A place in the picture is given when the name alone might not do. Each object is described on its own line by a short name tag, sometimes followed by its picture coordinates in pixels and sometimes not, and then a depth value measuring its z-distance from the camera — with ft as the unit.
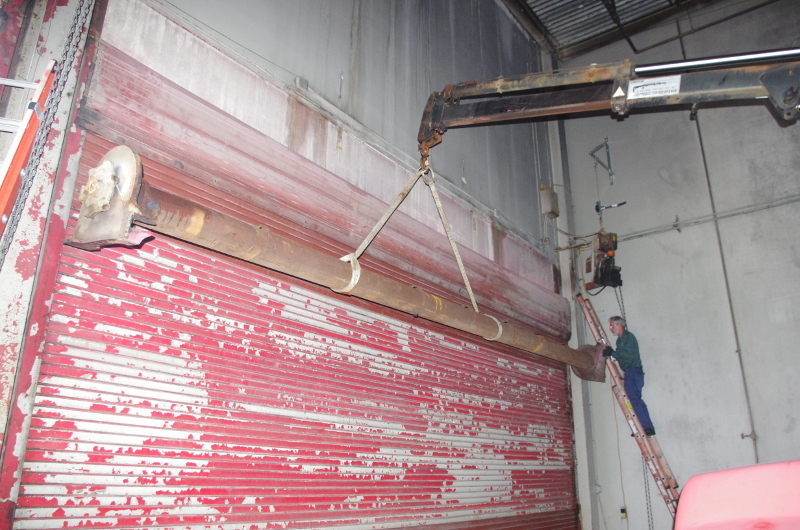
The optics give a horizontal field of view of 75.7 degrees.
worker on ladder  25.20
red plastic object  7.23
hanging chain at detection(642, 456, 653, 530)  24.23
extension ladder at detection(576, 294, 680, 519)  23.48
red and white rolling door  10.08
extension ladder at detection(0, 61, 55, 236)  8.02
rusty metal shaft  10.41
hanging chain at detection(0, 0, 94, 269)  9.33
